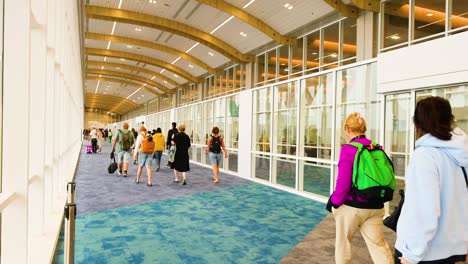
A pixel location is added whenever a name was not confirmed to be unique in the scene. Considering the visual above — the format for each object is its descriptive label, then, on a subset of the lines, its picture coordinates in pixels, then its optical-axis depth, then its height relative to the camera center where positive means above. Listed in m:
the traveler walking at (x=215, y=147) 11.15 -0.52
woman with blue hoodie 1.88 -0.35
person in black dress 10.62 -0.66
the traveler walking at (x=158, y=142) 13.55 -0.47
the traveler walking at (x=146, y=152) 10.59 -0.67
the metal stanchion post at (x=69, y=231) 2.32 -0.67
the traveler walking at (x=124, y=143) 11.88 -0.49
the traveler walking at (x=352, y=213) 3.23 -0.74
